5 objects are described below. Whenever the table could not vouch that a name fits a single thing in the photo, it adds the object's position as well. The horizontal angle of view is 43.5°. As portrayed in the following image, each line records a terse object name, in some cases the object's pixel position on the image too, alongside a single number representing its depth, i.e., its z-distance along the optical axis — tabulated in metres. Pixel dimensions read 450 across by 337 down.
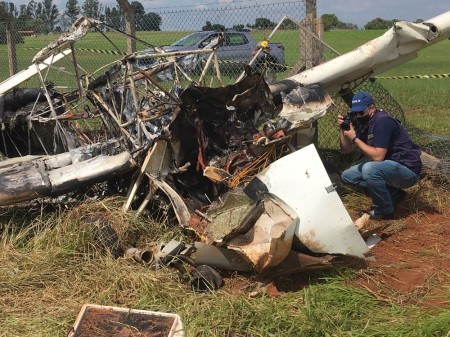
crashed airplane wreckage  3.87
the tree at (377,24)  49.10
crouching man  4.98
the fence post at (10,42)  10.92
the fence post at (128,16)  9.00
